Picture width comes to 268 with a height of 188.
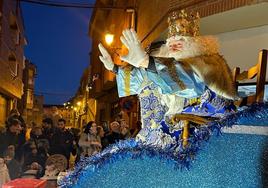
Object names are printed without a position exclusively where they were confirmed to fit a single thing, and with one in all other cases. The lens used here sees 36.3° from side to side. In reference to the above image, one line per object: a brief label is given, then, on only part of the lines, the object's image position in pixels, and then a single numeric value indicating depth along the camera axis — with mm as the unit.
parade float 1360
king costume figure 1719
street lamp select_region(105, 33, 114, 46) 11734
